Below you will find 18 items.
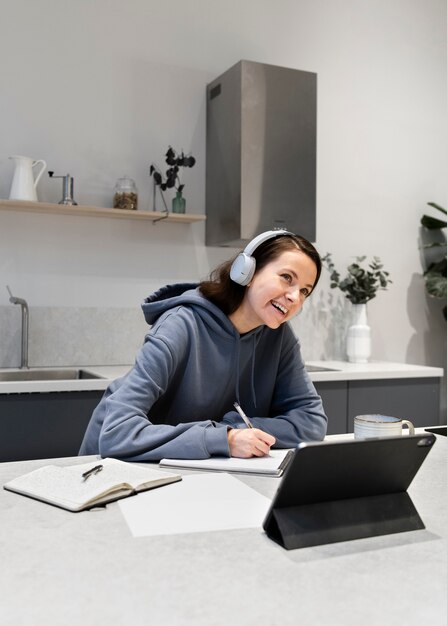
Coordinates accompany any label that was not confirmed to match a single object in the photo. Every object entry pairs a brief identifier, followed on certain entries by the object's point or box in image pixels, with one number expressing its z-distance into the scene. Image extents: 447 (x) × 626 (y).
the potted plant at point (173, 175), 3.24
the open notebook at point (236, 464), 1.32
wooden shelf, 2.93
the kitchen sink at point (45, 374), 2.92
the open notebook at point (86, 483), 1.08
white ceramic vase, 3.65
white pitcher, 2.92
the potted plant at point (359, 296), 3.66
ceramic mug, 1.35
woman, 1.60
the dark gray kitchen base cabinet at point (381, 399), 3.09
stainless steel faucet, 2.98
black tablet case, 0.93
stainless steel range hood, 3.17
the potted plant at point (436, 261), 3.88
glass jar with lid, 3.16
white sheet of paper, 0.99
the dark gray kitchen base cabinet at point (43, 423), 2.44
